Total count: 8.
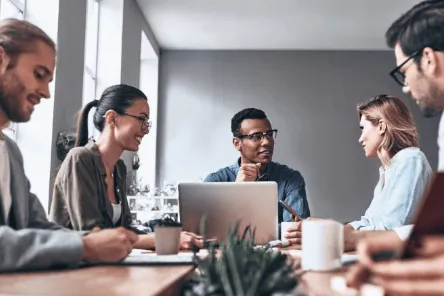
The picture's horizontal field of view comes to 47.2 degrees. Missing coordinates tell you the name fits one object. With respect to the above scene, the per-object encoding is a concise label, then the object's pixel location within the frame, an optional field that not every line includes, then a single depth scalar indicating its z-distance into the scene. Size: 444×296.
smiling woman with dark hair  1.87
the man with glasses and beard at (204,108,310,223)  2.88
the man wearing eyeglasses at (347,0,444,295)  0.67
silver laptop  1.85
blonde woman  1.99
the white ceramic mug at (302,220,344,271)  1.18
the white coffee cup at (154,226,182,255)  1.49
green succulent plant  0.75
